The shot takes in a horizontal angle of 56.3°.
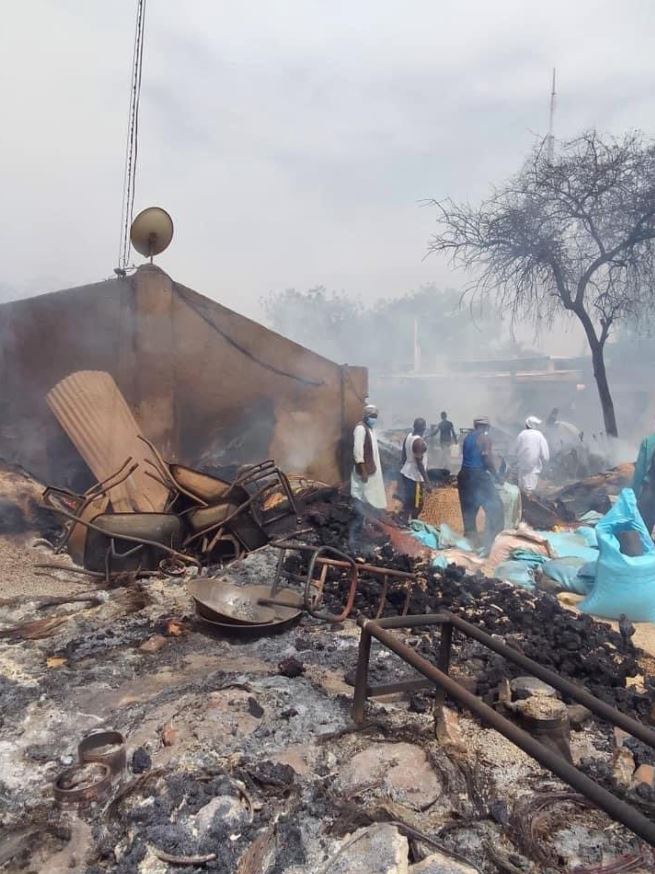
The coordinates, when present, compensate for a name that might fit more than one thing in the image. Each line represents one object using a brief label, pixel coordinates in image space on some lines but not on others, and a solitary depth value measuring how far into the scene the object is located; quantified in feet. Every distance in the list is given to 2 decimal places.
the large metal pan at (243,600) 15.74
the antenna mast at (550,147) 45.27
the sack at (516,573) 20.61
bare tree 41.50
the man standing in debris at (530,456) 31.99
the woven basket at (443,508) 29.99
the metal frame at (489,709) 5.11
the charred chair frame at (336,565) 14.01
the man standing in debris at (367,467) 28.32
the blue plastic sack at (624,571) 16.66
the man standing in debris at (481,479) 26.45
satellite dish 29.27
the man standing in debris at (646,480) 19.83
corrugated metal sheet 25.66
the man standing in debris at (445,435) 54.39
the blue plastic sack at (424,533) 25.32
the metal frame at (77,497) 19.86
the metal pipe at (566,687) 6.37
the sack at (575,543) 22.41
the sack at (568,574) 19.22
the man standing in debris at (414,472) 28.81
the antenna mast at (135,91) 40.93
